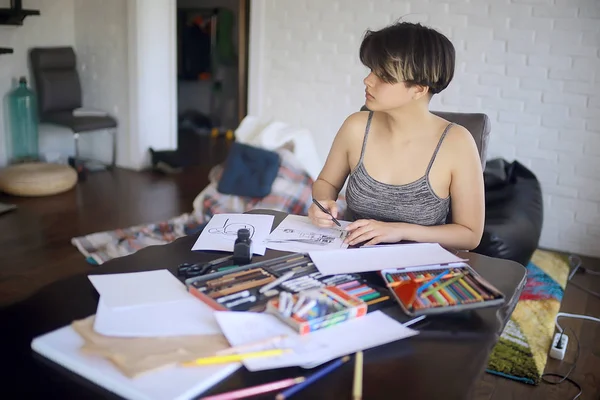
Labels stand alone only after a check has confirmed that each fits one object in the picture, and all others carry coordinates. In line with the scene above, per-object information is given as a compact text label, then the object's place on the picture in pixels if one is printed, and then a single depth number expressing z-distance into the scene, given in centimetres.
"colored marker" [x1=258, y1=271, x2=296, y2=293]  116
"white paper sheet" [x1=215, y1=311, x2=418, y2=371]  95
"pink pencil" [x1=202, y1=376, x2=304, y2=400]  87
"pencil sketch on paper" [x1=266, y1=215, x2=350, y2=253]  143
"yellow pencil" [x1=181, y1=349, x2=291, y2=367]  93
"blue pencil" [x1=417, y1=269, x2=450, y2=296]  118
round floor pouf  409
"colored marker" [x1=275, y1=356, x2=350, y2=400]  88
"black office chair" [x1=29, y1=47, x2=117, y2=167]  456
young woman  157
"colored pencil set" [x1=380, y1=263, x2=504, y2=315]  112
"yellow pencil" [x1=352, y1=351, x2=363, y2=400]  87
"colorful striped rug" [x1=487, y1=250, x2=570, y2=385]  226
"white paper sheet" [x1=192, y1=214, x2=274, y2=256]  142
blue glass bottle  456
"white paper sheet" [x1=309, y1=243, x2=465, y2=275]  130
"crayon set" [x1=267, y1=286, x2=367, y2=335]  104
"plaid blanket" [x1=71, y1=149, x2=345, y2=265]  337
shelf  423
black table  90
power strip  238
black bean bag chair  284
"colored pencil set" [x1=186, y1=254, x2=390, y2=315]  112
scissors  124
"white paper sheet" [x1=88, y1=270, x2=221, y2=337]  103
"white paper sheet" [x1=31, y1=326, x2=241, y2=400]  87
